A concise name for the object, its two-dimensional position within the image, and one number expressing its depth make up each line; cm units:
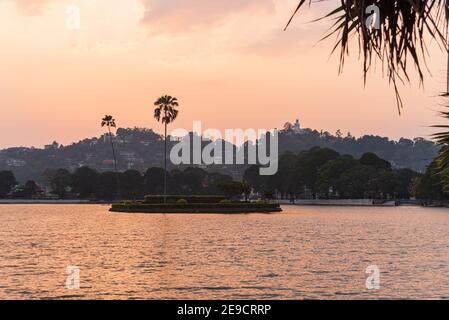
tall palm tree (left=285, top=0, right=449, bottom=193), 789
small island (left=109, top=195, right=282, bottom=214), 16350
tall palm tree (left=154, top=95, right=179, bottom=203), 18675
